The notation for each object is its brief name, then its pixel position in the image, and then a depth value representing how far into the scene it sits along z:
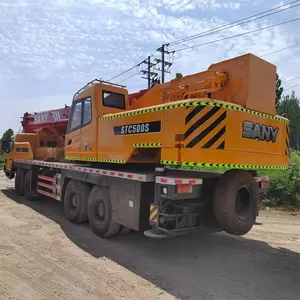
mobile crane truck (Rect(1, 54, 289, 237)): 5.39
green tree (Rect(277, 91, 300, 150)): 68.42
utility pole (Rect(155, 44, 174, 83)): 34.65
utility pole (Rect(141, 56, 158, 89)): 36.34
